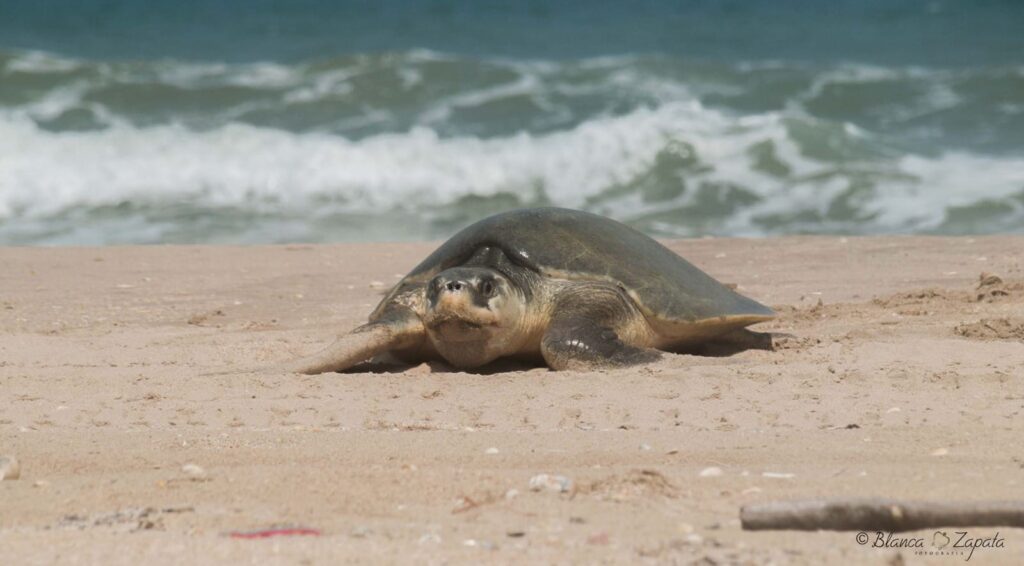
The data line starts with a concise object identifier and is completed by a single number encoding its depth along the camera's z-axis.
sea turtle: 11.95
